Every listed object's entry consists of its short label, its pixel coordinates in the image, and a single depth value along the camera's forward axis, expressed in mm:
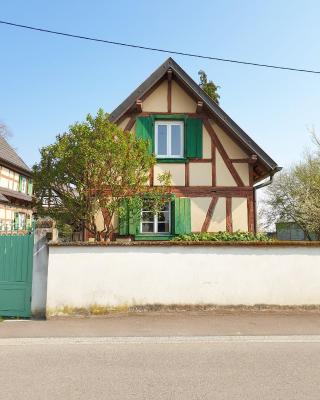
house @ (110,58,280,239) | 12180
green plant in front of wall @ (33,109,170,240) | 9062
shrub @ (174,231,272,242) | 10680
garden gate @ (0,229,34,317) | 7691
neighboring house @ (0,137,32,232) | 22766
